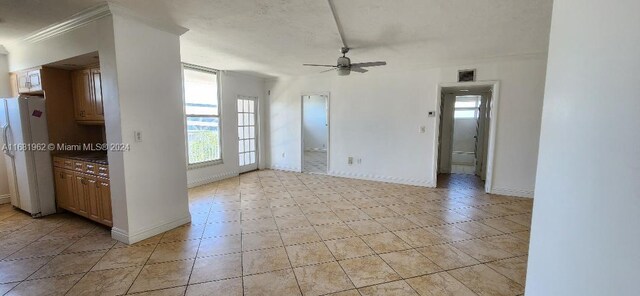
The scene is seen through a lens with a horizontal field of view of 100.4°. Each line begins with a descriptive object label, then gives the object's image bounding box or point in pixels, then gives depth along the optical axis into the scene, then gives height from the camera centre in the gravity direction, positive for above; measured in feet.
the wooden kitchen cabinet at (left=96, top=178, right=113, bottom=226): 9.87 -2.93
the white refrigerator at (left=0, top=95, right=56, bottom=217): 11.32 -1.35
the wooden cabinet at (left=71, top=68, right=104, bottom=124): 11.07 +1.09
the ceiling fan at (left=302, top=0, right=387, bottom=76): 11.23 +2.50
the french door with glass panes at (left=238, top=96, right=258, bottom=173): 20.94 -0.94
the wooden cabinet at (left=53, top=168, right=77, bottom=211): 11.43 -2.95
